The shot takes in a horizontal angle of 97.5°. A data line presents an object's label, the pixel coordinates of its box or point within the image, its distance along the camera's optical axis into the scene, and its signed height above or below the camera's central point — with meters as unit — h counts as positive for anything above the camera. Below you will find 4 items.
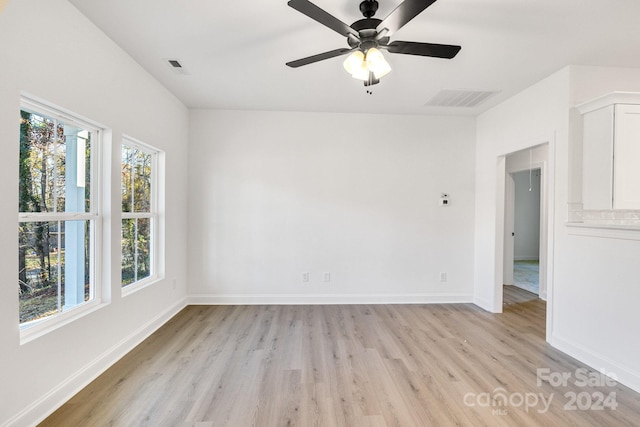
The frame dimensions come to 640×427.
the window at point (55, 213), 1.80 -0.05
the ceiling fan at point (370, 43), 1.60 +1.11
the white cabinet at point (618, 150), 2.36 +0.53
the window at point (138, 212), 2.85 -0.05
